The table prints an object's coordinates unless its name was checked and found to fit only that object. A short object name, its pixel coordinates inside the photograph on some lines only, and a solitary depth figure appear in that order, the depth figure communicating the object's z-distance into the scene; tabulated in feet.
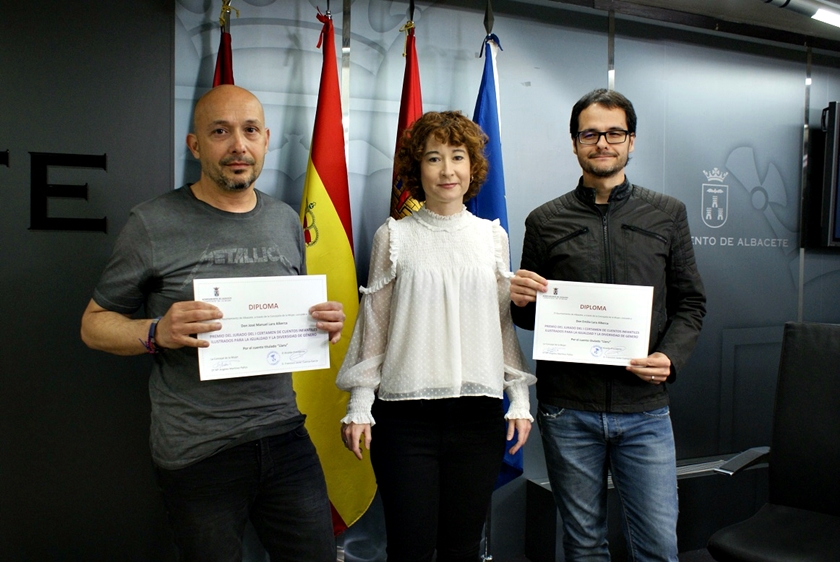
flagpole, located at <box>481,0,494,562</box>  8.79
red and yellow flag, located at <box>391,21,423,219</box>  7.88
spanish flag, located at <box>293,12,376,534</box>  7.40
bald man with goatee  4.71
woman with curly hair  5.16
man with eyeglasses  5.42
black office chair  6.31
